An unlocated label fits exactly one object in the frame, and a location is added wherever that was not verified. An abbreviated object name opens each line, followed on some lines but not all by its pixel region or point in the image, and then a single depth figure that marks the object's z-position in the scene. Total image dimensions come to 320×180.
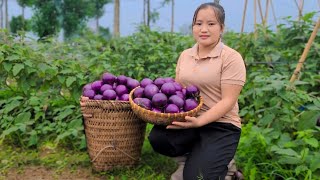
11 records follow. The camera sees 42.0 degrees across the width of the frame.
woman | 1.95
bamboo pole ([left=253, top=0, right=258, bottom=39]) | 4.20
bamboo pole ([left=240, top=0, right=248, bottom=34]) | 4.54
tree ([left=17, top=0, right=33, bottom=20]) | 12.62
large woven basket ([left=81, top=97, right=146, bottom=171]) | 2.25
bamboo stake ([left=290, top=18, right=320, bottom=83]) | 2.77
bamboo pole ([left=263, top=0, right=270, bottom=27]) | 4.56
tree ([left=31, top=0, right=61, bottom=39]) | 13.10
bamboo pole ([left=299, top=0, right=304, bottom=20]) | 4.14
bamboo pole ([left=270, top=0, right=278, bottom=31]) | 5.20
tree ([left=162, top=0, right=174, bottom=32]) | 10.62
